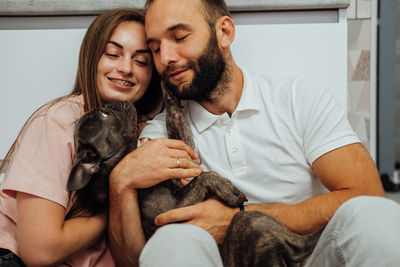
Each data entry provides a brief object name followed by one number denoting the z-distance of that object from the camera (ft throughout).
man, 4.44
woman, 4.24
